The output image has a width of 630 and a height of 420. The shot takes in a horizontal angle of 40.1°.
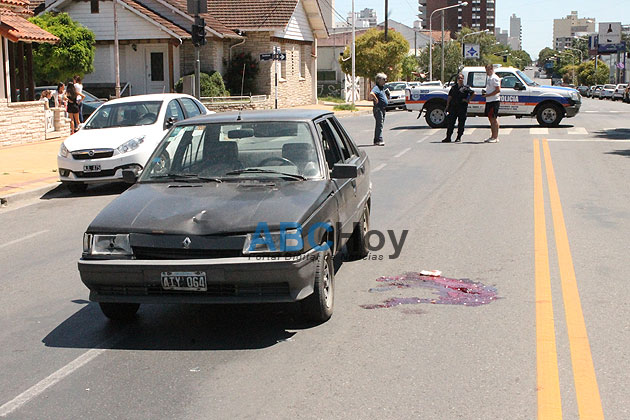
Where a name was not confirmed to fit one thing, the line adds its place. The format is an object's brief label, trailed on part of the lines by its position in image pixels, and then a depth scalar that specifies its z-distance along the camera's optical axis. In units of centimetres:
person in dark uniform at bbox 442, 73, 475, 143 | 2205
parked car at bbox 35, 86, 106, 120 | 2834
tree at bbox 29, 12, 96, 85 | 3575
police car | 2731
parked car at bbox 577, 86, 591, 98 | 10354
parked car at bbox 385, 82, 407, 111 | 4709
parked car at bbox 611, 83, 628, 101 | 7856
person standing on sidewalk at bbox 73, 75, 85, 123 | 2445
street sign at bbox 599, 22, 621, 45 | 16100
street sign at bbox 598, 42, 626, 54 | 15938
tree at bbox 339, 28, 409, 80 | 6275
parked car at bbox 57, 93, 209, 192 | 1456
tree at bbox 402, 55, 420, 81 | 8050
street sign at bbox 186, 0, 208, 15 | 2223
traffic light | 2323
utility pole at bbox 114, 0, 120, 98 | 3439
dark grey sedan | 589
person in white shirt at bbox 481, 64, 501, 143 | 2195
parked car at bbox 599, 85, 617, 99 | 8378
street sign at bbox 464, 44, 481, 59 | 9712
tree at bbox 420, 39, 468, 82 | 9269
